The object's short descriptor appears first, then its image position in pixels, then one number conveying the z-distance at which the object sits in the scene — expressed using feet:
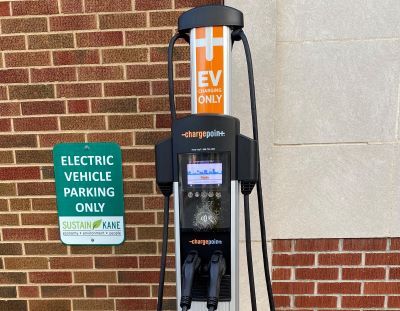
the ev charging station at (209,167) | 4.52
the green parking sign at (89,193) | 6.77
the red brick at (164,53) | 6.43
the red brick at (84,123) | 6.72
